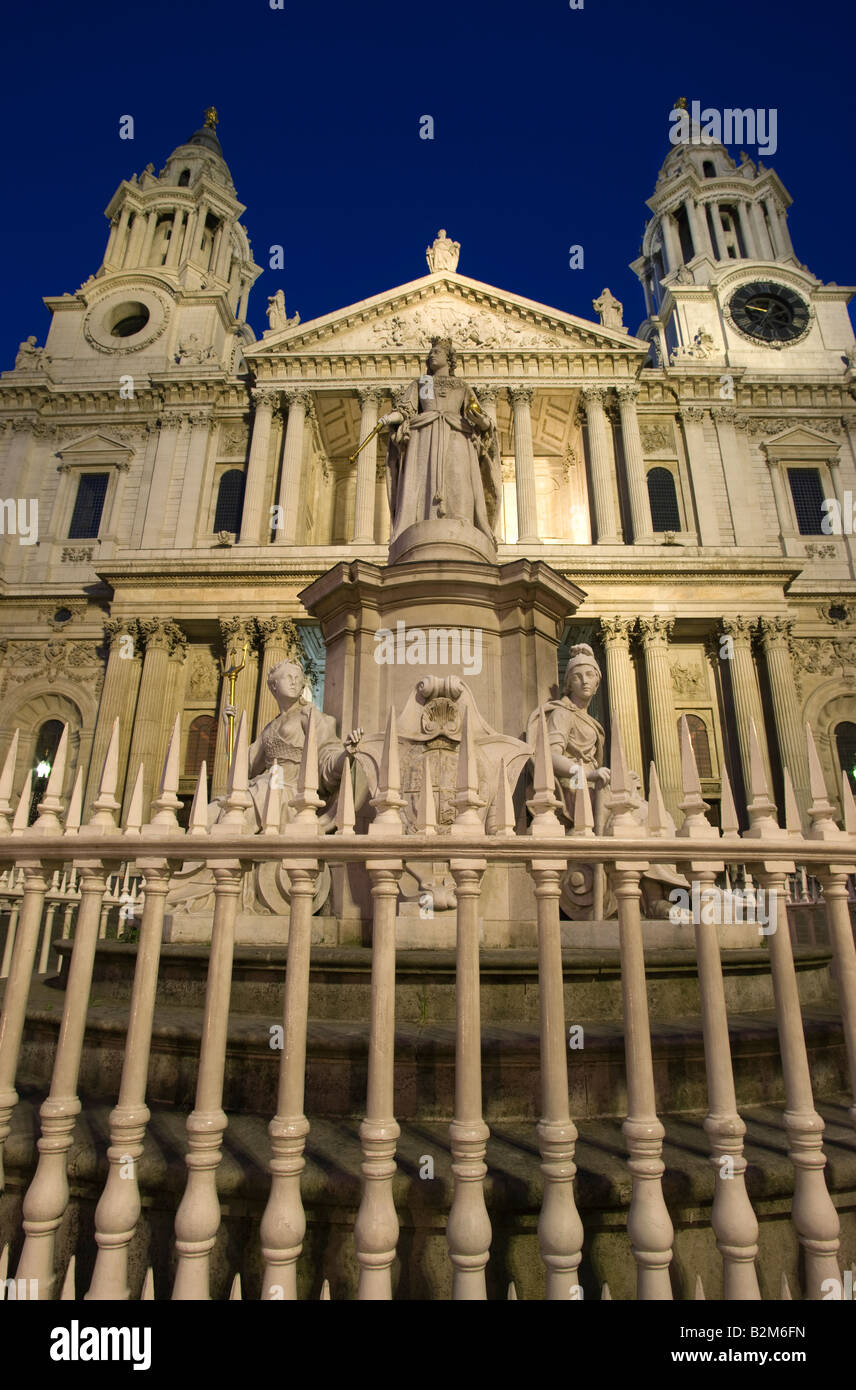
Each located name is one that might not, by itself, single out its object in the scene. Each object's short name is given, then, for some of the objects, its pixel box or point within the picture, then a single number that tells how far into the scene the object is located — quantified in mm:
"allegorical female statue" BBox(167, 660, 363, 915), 4703
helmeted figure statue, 4695
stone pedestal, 5922
